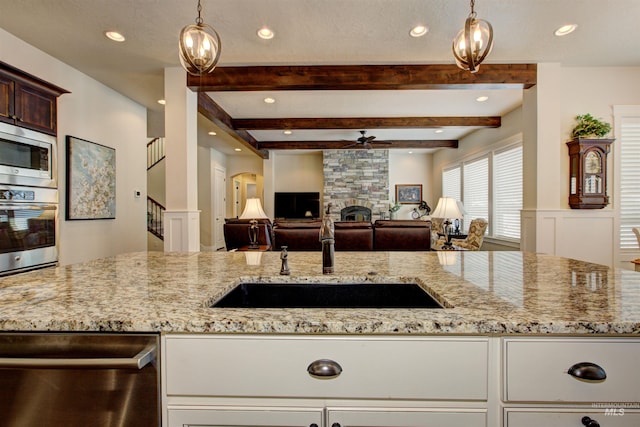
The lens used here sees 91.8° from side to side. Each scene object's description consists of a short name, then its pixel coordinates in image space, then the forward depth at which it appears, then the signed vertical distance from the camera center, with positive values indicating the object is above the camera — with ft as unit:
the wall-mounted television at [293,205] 28.27 +0.47
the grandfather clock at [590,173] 11.61 +1.37
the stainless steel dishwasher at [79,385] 2.44 -1.38
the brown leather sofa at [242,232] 15.40 -1.12
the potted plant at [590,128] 11.61 +3.07
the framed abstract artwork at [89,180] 12.01 +1.28
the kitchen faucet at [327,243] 4.13 -0.44
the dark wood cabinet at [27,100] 8.48 +3.28
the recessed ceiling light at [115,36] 9.67 +5.55
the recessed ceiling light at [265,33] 9.50 +5.55
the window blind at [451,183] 24.39 +2.23
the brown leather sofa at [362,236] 13.00 -1.08
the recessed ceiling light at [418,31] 9.40 +5.55
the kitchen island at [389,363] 2.39 -1.21
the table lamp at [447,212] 12.46 -0.09
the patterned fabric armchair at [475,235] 16.49 -1.39
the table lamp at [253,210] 12.95 -0.01
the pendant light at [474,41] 5.71 +3.18
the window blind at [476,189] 20.18 +1.44
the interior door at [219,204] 27.40 +0.60
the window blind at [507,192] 16.66 +1.00
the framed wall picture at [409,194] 28.94 +1.49
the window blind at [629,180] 12.29 +1.16
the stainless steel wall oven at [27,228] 8.41 -0.50
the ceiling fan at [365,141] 20.90 +4.79
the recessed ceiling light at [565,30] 9.43 +5.57
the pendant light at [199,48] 5.78 +3.10
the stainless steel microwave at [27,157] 8.55 +1.60
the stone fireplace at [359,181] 27.27 +2.56
